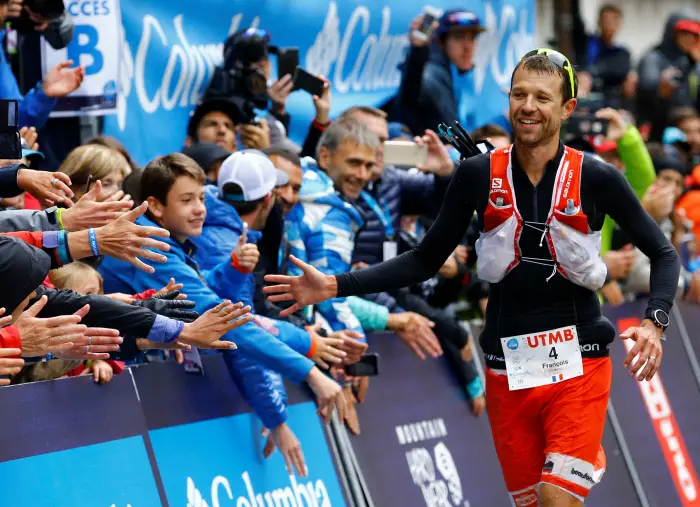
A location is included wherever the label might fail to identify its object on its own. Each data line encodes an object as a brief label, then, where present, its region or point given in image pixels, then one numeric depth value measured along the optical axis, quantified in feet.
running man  40.11
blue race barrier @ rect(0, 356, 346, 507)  39.63
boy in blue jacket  44.83
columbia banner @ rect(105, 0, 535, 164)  61.77
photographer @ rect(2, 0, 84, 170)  51.08
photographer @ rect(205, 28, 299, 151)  61.36
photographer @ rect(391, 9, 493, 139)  73.67
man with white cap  47.52
